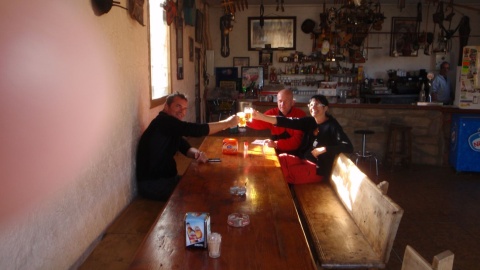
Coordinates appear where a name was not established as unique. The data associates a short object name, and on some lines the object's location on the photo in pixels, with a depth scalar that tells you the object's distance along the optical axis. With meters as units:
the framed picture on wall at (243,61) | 11.22
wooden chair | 1.34
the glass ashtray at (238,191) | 2.52
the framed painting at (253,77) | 11.12
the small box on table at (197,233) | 1.77
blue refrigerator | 6.37
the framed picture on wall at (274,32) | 10.99
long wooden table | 1.67
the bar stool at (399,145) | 6.77
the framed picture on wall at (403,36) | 10.58
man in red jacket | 4.53
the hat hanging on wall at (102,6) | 2.68
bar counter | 6.92
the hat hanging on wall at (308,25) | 10.80
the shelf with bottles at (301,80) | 11.05
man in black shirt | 3.56
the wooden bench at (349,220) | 2.31
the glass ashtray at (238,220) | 2.02
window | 4.84
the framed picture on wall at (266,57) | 11.10
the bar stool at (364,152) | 6.62
